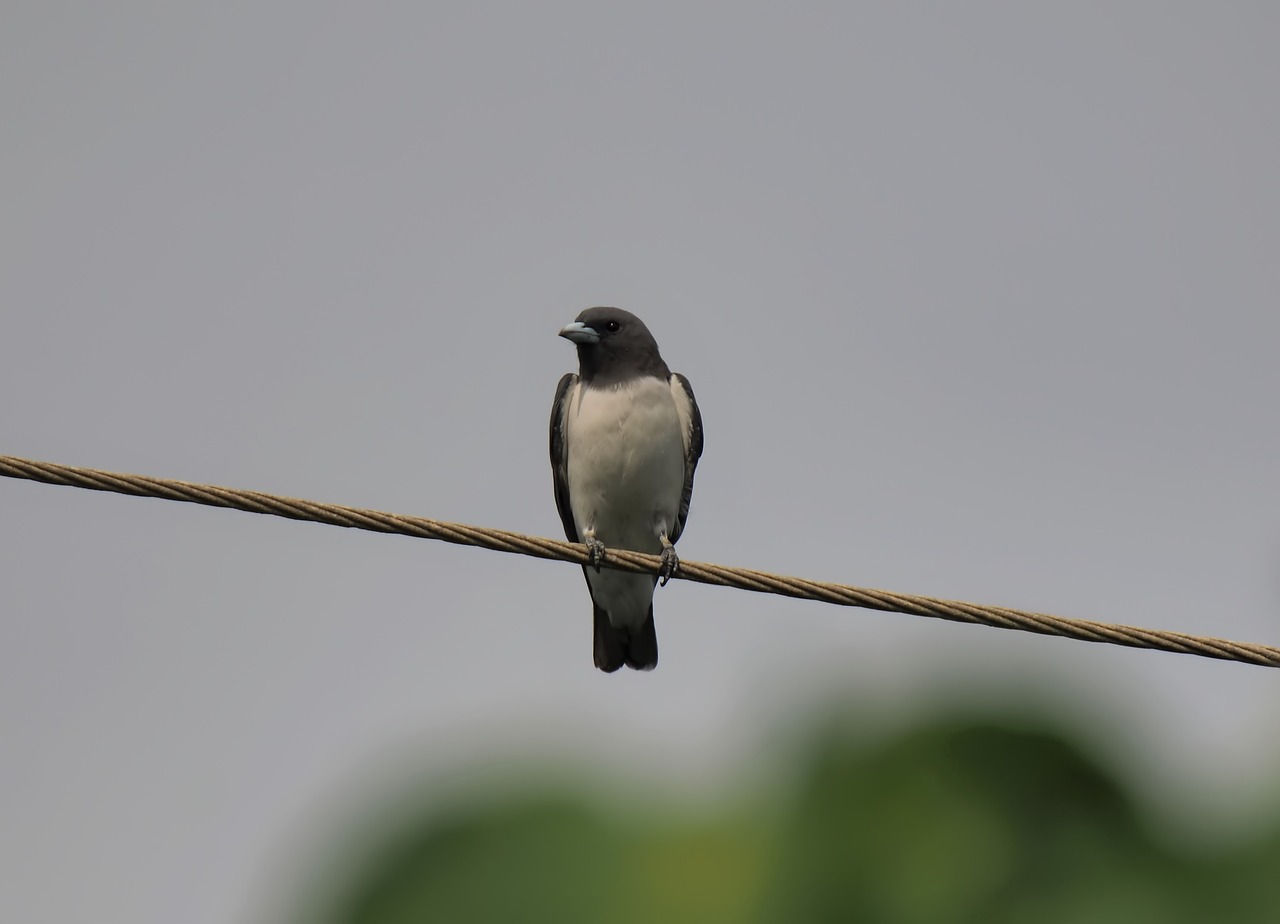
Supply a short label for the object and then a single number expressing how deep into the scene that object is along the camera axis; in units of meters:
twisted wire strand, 10.84
